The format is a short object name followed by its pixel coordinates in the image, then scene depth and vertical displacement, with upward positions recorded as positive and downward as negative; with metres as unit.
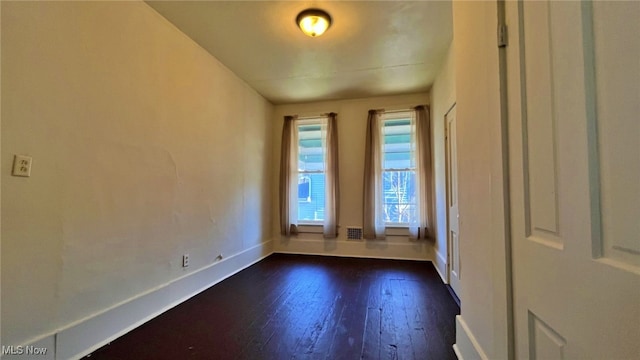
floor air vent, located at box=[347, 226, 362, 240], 4.68 -0.70
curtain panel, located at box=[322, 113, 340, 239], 4.67 +0.14
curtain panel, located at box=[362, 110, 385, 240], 4.52 +0.07
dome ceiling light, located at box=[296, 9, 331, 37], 2.43 +1.52
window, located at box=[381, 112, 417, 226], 4.50 +0.38
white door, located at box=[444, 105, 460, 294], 3.02 -0.13
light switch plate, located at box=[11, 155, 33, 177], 1.55 +0.13
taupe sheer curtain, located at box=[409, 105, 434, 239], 4.29 +0.23
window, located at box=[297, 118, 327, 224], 4.89 +0.38
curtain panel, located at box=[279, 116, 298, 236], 4.86 +0.23
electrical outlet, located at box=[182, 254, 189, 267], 2.85 -0.72
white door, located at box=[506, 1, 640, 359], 0.54 +0.04
